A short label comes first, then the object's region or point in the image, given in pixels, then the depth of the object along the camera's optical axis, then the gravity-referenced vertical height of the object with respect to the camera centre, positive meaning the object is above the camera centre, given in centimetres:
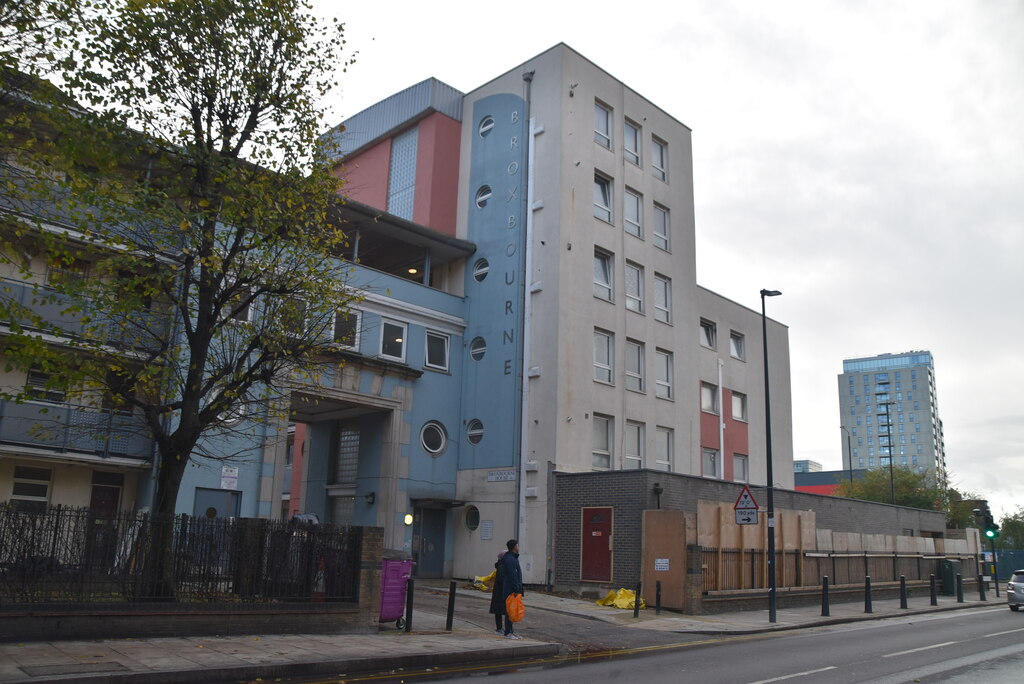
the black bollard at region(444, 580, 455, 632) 1595 -162
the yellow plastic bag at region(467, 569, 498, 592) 2475 -178
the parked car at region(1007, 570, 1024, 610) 2638 -160
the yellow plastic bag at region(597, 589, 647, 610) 2208 -188
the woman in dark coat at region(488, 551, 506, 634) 1552 -136
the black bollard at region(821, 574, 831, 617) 2261 -171
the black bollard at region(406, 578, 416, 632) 1529 -149
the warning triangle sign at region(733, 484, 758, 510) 2072 +77
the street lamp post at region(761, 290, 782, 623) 2081 -7
